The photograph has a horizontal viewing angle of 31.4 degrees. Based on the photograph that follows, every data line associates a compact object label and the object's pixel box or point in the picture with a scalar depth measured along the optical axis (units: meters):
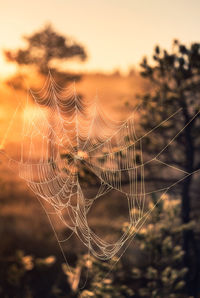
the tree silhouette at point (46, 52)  14.26
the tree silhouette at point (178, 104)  9.54
